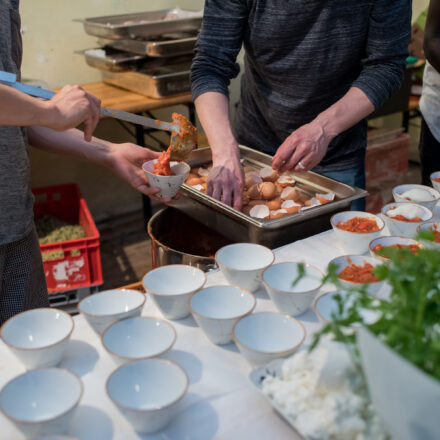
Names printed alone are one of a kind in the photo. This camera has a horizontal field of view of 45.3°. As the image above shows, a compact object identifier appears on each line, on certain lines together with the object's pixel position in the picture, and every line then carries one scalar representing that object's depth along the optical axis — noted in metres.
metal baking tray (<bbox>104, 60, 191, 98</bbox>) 2.93
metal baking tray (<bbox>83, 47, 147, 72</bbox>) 2.99
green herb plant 0.65
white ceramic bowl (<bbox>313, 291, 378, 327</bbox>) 0.98
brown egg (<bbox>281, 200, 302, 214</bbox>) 1.54
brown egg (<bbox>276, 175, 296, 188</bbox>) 1.73
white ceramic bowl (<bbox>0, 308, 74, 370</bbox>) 0.91
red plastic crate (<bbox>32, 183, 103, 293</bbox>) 2.49
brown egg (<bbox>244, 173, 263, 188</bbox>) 1.70
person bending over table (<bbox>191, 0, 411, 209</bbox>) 1.65
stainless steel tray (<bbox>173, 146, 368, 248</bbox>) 1.42
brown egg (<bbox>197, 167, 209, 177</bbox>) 1.80
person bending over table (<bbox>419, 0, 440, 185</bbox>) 1.98
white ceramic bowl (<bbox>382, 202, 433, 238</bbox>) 1.35
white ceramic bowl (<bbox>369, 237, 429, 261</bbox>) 1.27
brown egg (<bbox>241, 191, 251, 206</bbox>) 1.62
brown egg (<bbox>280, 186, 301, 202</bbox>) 1.63
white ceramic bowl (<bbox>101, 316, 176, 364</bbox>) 0.95
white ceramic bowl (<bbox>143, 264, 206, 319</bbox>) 1.06
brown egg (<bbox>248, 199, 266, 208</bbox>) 1.61
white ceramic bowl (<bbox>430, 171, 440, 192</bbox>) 1.62
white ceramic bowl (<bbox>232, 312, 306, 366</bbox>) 0.96
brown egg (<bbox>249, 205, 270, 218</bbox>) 1.55
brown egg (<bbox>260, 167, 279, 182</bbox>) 1.76
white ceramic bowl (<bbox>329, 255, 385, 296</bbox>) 1.17
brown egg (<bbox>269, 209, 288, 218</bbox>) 1.52
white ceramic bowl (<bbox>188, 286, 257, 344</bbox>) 1.01
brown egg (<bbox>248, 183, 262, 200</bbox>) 1.65
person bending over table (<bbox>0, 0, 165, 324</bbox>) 1.21
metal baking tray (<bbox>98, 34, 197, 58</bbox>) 2.82
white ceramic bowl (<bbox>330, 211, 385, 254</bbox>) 1.32
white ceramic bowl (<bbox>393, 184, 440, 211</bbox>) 1.49
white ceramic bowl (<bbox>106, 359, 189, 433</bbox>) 0.82
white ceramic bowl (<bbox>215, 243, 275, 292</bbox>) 1.17
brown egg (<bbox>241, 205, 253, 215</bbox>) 1.57
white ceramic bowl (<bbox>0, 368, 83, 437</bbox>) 0.81
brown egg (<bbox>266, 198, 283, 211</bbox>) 1.59
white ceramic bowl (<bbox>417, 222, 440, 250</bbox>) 1.33
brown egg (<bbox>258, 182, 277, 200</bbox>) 1.65
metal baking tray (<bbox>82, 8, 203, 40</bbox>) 2.82
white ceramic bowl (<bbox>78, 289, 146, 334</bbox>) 1.00
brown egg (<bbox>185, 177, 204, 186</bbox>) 1.70
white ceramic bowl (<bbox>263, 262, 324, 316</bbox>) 1.04
